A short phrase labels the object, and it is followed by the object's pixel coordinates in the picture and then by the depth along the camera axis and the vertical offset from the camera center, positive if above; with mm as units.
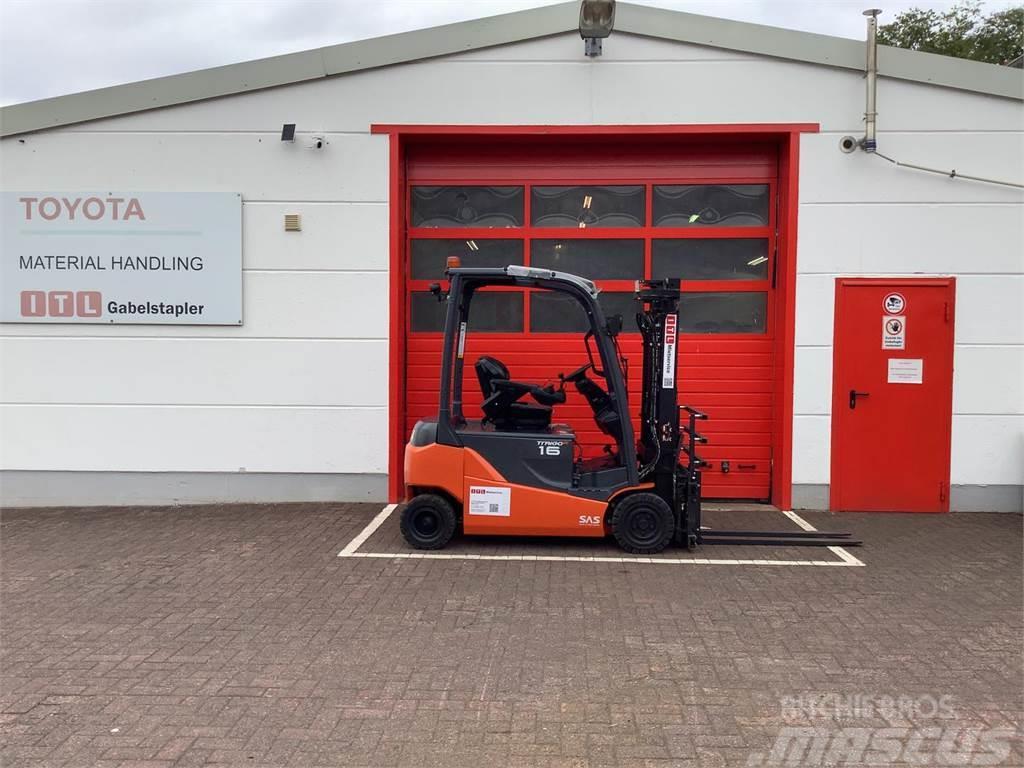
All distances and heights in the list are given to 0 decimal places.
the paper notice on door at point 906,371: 8203 -53
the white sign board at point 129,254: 8344 +1027
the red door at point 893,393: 8180 -281
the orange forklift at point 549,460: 6512 -807
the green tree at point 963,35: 24547 +10329
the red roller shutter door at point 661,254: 8562 +1138
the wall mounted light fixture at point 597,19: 7766 +3308
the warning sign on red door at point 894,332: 8195 +338
